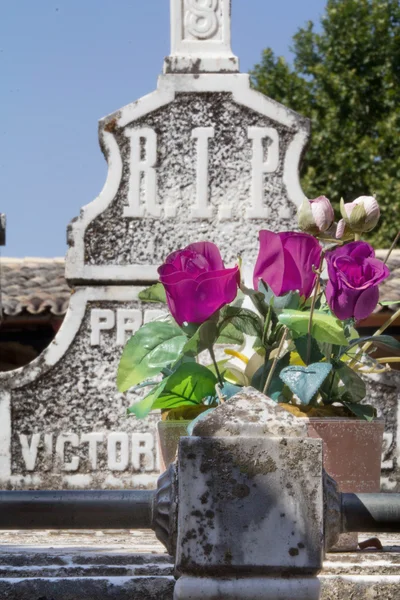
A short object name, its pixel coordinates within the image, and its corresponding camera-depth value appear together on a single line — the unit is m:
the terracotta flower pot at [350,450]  2.01
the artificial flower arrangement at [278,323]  1.92
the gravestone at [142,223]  3.62
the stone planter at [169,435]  2.08
